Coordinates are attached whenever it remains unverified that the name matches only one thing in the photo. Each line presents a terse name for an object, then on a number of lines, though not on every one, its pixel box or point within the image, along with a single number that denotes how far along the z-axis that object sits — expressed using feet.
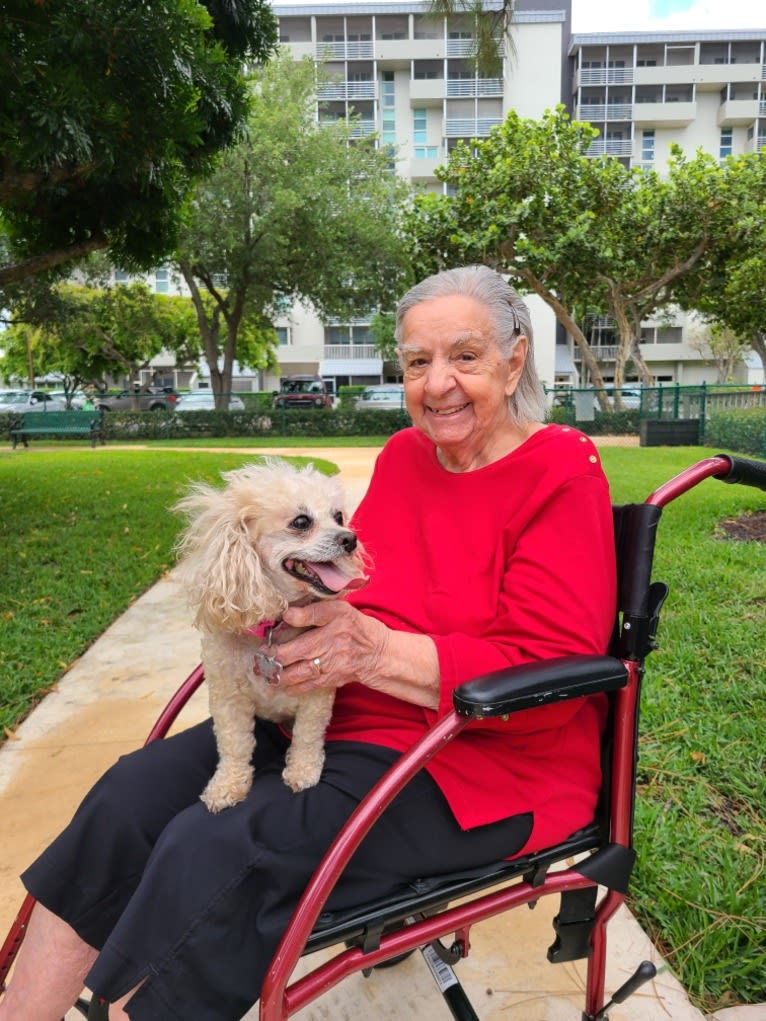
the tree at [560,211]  52.19
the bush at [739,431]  37.58
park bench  58.29
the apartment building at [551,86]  121.90
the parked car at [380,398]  75.29
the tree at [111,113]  13.73
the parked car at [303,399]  74.54
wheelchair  3.73
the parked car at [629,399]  60.52
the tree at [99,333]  70.74
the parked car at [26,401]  94.84
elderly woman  3.91
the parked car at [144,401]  83.81
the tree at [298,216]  59.16
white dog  4.51
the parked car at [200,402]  73.51
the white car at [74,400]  93.88
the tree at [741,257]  53.01
